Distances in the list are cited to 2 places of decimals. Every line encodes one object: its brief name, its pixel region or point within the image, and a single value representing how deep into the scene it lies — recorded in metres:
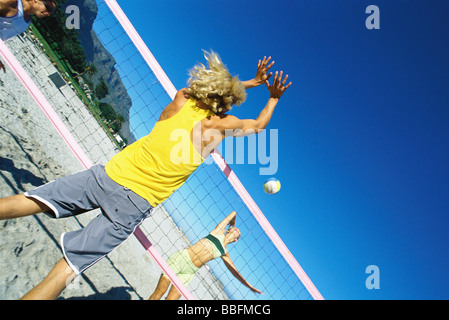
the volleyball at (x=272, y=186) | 4.29
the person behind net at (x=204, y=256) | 3.39
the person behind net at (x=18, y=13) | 2.80
